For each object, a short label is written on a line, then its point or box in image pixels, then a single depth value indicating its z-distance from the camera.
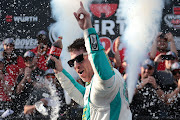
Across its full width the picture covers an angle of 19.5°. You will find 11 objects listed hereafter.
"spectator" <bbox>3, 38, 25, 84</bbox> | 10.87
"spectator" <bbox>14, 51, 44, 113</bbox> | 10.11
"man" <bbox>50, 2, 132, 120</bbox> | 3.52
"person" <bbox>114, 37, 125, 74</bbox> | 10.21
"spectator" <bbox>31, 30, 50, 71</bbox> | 10.98
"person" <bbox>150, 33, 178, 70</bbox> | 10.29
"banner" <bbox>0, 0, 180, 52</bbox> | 10.90
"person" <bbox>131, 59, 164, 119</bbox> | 9.13
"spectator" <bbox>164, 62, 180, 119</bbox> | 9.02
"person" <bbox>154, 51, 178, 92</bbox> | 9.44
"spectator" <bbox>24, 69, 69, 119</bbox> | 9.59
